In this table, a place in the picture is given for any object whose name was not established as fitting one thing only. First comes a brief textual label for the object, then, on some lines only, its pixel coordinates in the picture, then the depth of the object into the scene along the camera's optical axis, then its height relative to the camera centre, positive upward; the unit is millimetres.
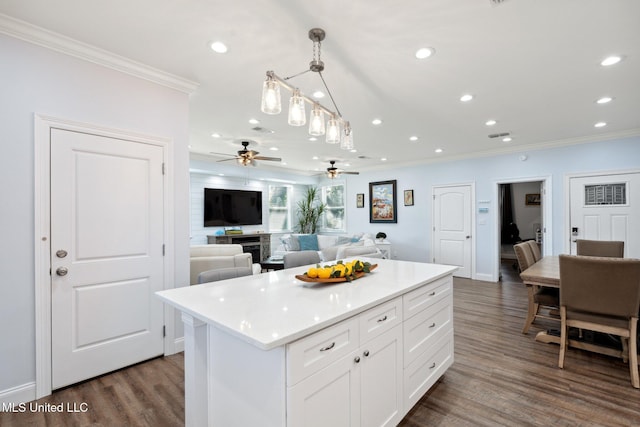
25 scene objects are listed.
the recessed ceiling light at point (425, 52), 2394 +1319
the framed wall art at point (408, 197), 7262 +413
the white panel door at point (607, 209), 4672 +76
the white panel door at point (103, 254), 2312 -319
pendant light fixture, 1780 +698
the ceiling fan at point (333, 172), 6812 +974
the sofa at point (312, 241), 7367 -669
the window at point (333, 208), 8859 +204
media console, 6902 -644
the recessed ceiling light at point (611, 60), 2525 +1317
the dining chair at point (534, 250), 3944 -495
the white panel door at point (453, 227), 6352 -281
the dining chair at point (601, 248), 3707 -438
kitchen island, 1207 -655
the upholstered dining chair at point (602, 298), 2342 -693
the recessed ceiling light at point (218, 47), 2336 +1335
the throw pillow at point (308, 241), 7625 -689
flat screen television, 6918 +191
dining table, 2754 -700
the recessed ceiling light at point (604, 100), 3386 +1309
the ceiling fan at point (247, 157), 5082 +979
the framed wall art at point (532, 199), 8523 +427
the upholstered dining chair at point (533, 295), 3156 -883
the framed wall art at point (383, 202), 7613 +325
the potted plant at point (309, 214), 8844 +25
